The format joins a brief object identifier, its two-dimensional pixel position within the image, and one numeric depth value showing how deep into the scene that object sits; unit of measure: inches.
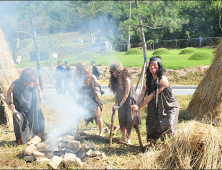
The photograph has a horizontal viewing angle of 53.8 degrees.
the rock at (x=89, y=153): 149.2
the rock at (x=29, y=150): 153.7
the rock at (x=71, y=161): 137.6
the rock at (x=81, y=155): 151.7
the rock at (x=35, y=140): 170.9
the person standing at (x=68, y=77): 321.7
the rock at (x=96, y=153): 148.7
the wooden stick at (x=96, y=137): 176.8
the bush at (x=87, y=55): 685.5
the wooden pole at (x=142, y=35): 283.7
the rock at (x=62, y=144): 169.6
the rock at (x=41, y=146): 163.8
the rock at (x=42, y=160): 147.1
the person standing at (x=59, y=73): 339.1
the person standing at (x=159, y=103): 145.4
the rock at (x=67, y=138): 173.8
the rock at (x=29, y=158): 149.8
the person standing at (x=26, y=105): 178.9
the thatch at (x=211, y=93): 214.8
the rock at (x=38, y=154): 149.3
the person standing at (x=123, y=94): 166.9
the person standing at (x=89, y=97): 189.3
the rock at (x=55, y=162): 136.7
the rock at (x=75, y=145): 164.7
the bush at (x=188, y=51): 754.6
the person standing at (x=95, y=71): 354.2
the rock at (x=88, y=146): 157.5
